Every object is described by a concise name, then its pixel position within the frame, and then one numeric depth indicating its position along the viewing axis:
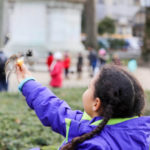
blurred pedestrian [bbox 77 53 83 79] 18.62
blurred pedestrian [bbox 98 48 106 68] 19.77
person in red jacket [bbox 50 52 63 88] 14.02
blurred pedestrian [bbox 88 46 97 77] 19.62
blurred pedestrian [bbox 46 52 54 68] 17.50
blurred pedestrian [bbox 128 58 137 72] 19.47
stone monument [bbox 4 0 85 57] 20.83
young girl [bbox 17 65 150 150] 2.06
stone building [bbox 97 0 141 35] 65.69
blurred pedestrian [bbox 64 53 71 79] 18.25
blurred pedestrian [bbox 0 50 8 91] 11.88
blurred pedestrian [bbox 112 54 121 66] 16.34
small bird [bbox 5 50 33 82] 2.49
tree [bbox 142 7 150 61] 28.12
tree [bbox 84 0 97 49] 35.03
